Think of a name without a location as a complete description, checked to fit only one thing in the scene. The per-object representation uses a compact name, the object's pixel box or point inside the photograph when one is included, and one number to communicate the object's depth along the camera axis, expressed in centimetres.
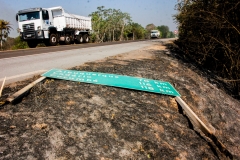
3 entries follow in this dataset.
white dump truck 1427
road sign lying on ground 364
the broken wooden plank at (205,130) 280
